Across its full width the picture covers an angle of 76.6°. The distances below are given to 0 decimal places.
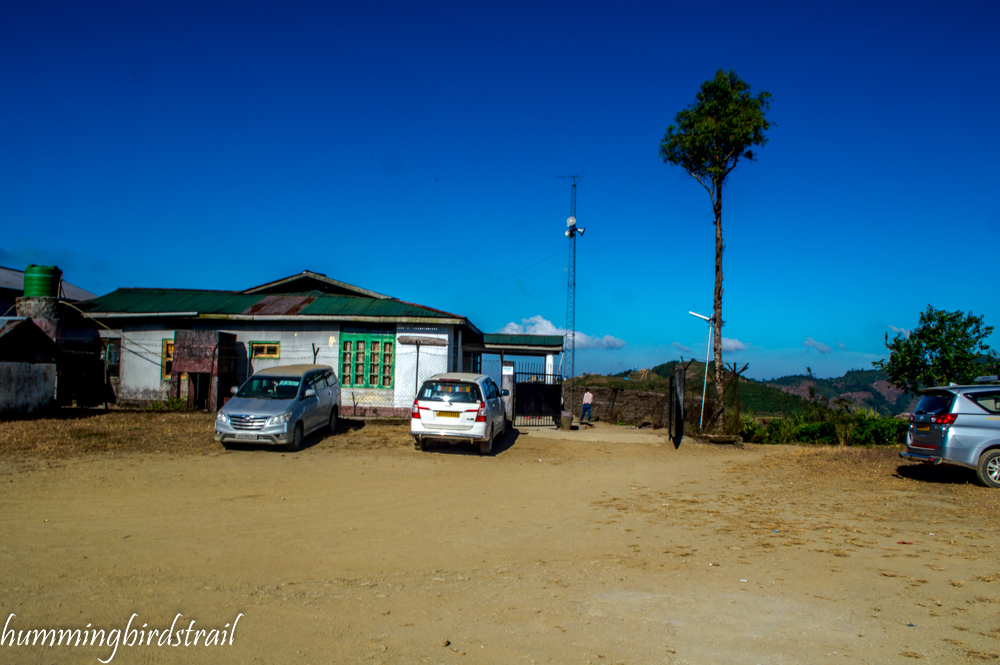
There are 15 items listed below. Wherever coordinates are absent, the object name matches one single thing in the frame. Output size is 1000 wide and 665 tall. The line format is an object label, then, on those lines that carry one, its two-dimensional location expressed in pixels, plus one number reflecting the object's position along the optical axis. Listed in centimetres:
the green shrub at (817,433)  1741
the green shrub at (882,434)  1667
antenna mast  2897
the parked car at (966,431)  987
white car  1276
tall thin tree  1741
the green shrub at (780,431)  1794
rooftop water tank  1934
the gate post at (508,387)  1825
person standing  2283
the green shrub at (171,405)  1847
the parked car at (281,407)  1246
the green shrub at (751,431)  1775
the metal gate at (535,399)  1902
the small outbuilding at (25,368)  1495
